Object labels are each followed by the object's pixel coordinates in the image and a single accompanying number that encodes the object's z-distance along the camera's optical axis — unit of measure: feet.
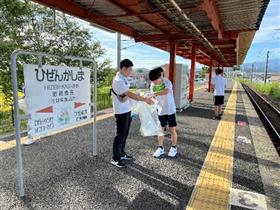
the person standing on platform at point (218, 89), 28.09
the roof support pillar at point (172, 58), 32.73
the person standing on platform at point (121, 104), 13.08
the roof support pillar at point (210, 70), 71.89
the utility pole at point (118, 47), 38.03
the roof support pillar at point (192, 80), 45.94
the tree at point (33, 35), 29.89
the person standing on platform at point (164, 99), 14.89
